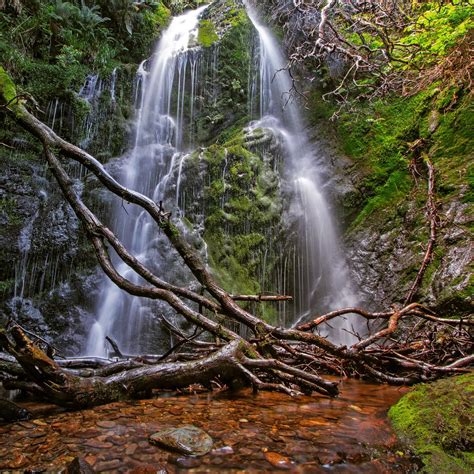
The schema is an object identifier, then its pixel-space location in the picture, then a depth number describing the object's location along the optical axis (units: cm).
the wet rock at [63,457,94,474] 162
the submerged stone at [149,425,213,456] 195
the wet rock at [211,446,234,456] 195
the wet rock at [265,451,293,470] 185
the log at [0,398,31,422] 238
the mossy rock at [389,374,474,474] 174
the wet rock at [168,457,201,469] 181
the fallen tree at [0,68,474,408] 259
